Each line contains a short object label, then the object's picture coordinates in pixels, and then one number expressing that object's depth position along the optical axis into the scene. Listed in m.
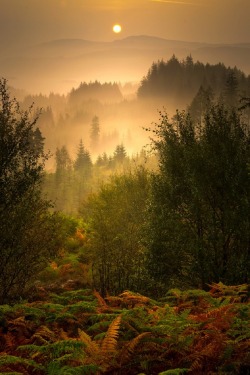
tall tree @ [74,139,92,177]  141.62
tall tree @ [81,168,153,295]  23.42
